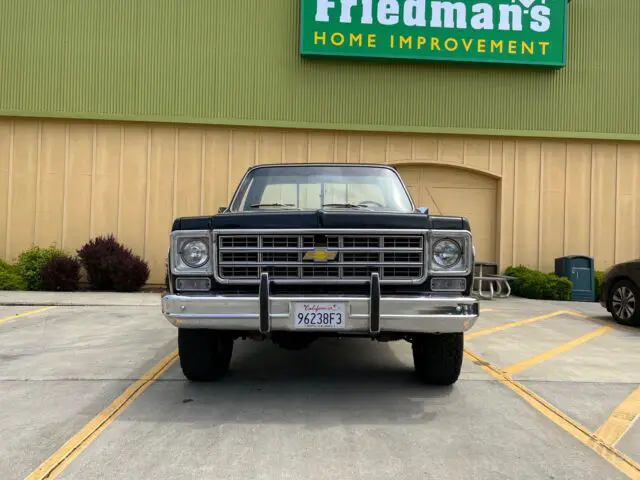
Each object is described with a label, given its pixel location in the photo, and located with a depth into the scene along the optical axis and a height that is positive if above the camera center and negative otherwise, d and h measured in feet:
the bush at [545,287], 39.99 -2.92
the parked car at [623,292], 26.40 -2.21
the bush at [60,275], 39.50 -2.89
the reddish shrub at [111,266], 39.93 -2.19
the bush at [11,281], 39.73 -3.44
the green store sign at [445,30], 42.47 +17.58
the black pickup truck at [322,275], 12.85 -0.82
